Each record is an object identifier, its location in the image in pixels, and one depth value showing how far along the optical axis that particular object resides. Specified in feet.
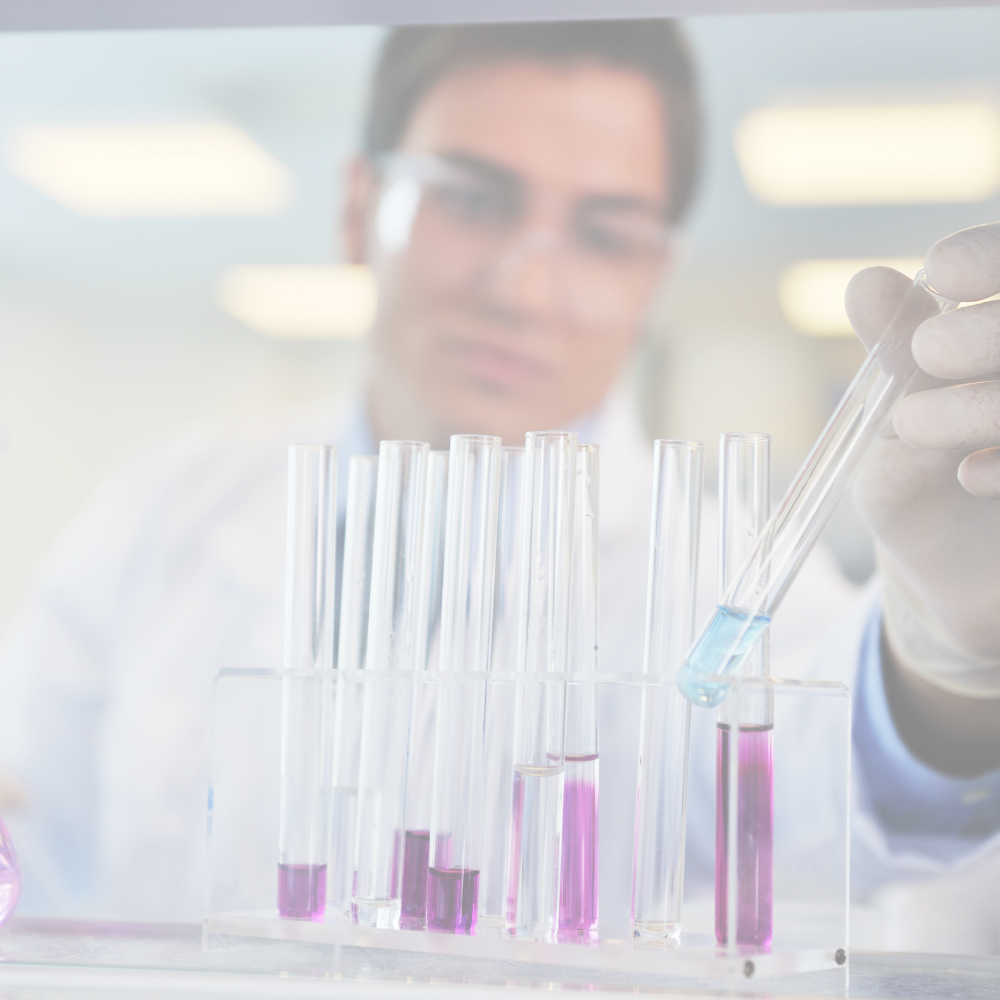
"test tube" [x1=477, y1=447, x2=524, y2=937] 1.57
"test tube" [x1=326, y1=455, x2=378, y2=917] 1.62
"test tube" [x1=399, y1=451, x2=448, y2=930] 1.57
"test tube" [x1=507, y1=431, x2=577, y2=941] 1.52
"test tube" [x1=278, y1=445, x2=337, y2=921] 1.60
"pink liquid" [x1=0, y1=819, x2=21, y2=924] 1.64
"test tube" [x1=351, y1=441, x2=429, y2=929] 1.59
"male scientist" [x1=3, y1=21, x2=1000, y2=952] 4.35
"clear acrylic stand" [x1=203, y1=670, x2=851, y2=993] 1.43
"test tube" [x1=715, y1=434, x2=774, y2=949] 1.44
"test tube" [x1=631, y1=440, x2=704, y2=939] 1.52
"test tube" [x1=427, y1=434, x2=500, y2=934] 1.54
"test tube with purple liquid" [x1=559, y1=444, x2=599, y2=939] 1.52
